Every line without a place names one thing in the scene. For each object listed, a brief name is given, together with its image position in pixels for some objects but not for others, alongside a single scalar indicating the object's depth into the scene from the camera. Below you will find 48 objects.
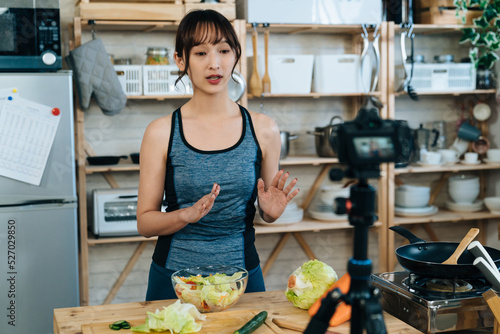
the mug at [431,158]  3.87
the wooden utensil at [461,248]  1.53
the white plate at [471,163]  3.97
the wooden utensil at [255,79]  3.55
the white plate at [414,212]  3.86
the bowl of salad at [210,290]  1.41
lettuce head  1.45
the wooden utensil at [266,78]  3.57
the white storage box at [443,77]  3.82
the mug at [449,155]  3.96
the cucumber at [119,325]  1.32
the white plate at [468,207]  4.01
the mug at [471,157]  3.97
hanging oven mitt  3.21
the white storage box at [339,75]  3.67
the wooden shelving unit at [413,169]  3.76
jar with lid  3.49
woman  1.66
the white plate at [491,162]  3.97
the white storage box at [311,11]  3.49
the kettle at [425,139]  3.96
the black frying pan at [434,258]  1.43
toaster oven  3.38
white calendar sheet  2.81
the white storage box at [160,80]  3.42
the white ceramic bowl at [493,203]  3.90
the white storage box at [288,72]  3.61
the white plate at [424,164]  3.88
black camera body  0.77
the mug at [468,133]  4.08
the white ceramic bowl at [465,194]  4.03
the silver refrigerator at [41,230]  2.86
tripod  0.79
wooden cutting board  1.31
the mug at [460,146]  4.12
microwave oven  2.88
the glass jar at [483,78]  3.97
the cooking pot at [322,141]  3.67
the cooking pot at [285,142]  3.58
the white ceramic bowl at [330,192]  3.67
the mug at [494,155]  3.97
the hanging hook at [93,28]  3.29
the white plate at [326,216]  3.71
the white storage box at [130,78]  3.40
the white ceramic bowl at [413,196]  3.88
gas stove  1.40
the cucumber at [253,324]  1.28
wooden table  1.33
